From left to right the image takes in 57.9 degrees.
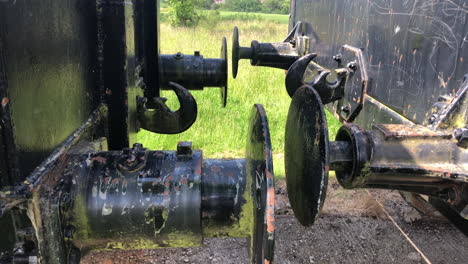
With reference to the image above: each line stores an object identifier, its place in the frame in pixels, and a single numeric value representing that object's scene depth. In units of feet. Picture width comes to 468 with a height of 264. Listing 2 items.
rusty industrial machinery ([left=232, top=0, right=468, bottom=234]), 5.24
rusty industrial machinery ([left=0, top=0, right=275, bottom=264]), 3.56
